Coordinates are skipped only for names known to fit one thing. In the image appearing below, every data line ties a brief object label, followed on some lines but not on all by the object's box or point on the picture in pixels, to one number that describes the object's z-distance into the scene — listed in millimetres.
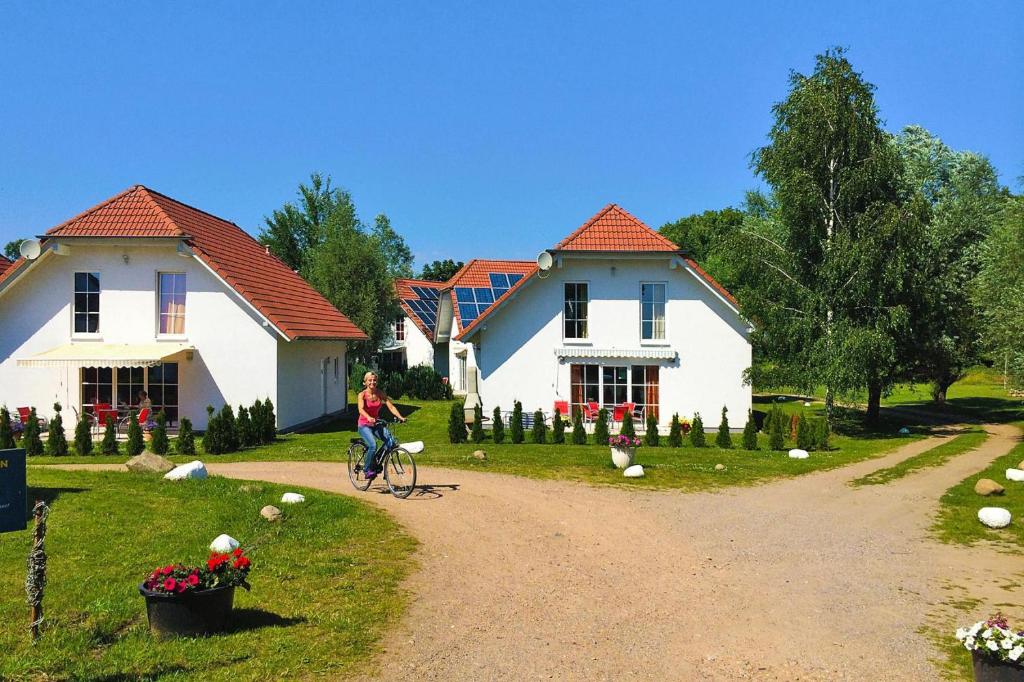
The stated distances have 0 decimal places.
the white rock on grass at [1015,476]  14617
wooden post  5555
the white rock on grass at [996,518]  10750
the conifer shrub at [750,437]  19422
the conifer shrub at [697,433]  19891
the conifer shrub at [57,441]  17734
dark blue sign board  6453
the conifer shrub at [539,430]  20422
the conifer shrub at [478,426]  20422
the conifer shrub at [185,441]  17766
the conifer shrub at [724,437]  19734
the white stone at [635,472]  14422
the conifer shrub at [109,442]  17953
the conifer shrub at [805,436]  19812
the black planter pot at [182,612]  5750
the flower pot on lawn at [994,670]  4971
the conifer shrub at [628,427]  18781
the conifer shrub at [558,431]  20375
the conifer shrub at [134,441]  17562
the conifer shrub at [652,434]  20062
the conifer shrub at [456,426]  20328
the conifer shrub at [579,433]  20156
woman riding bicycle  11891
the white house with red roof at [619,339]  23750
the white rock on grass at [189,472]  12875
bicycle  11922
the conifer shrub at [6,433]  18061
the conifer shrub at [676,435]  19984
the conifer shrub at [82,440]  17844
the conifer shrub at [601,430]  20281
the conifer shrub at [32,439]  17969
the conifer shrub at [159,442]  17125
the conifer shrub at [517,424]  20469
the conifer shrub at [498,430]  20609
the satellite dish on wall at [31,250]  21219
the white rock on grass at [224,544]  8211
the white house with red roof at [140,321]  21828
